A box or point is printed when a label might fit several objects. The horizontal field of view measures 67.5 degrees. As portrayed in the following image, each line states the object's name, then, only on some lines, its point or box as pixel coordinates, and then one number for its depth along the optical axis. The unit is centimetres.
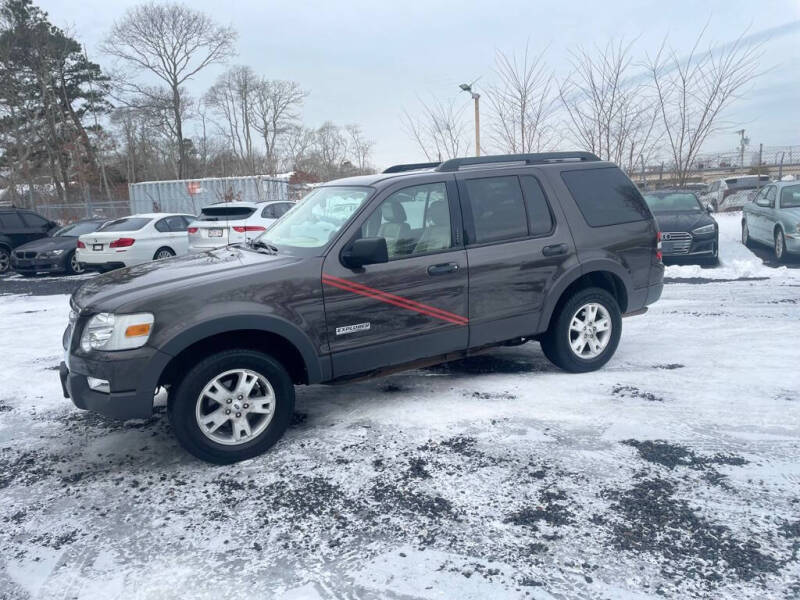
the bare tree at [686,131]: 1575
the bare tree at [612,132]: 1616
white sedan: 1295
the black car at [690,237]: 1140
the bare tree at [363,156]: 3875
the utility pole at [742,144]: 2786
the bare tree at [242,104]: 4525
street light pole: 1543
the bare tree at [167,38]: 3894
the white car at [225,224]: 1185
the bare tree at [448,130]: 1719
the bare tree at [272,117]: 4528
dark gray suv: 367
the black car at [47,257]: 1439
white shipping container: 2669
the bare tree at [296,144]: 4562
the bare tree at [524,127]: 1627
